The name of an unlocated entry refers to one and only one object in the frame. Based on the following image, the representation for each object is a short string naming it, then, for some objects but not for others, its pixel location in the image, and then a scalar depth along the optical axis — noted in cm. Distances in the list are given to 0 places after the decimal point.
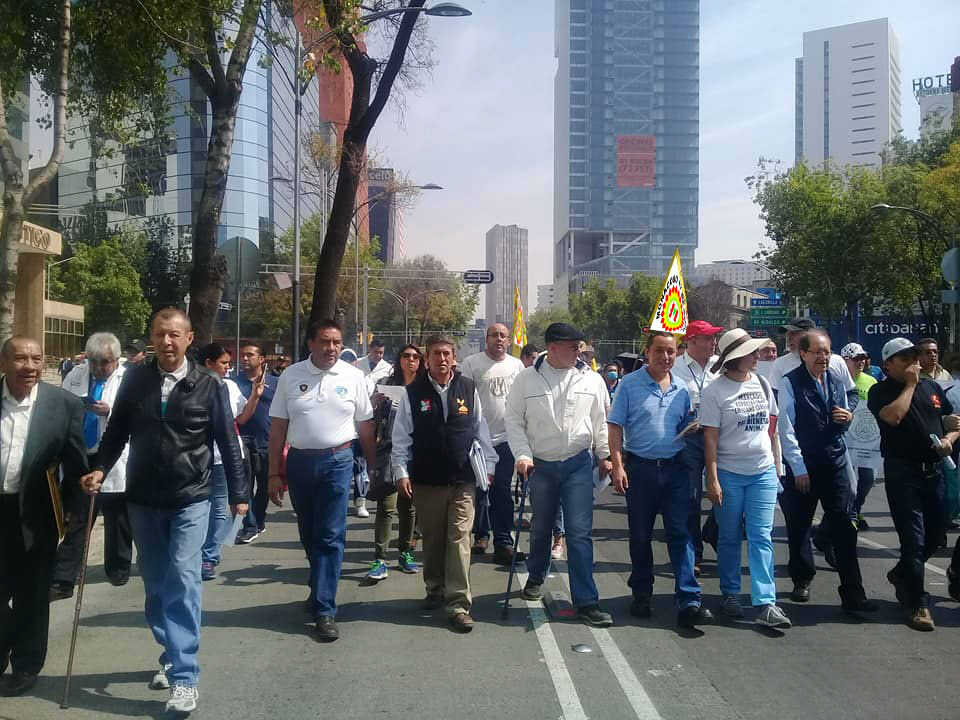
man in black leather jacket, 464
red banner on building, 17112
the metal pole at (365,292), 4259
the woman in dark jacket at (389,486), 732
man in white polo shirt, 590
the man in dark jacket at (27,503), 480
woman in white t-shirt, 610
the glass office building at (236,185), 4891
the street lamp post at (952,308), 3002
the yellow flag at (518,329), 1792
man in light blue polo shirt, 632
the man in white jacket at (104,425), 731
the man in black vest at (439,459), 629
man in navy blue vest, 644
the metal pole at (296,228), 2262
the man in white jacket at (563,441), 622
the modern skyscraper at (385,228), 14738
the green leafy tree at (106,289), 4397
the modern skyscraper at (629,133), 17050
